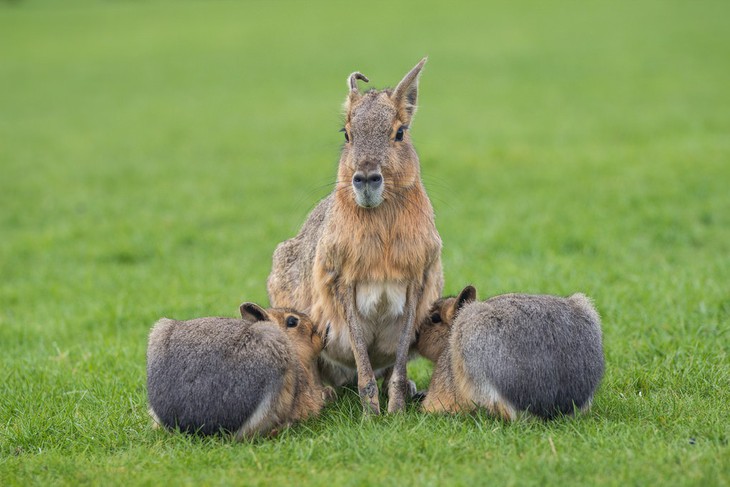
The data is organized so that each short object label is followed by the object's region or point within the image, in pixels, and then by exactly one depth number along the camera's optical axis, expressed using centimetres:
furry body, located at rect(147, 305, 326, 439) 986
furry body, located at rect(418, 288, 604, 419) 1003
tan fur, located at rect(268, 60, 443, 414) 1088
